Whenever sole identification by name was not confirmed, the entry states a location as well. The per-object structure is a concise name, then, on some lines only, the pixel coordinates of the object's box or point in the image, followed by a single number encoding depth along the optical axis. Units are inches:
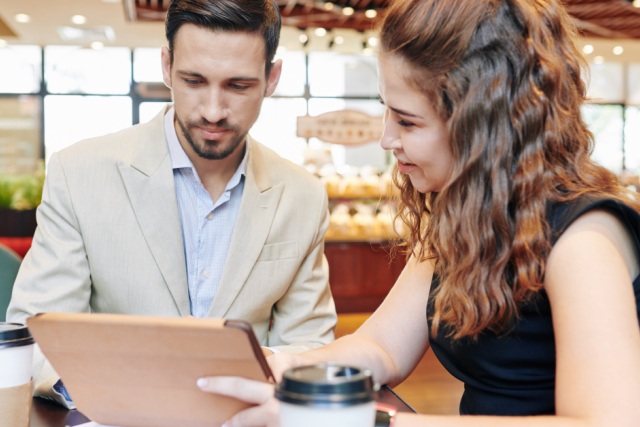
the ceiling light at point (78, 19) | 283.5
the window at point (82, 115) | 349.4
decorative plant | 195.6
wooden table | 38.6
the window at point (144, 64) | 349.1
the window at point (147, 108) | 352.8
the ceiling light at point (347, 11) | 269.3
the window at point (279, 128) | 355.9
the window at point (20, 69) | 344.2
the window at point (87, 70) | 345.7
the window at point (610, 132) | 402.0
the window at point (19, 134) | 352.2
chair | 65.5
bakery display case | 224.1
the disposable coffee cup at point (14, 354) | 29.5
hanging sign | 234.7
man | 58.4
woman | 33.2
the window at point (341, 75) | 367.2
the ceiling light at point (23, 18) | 282.5
